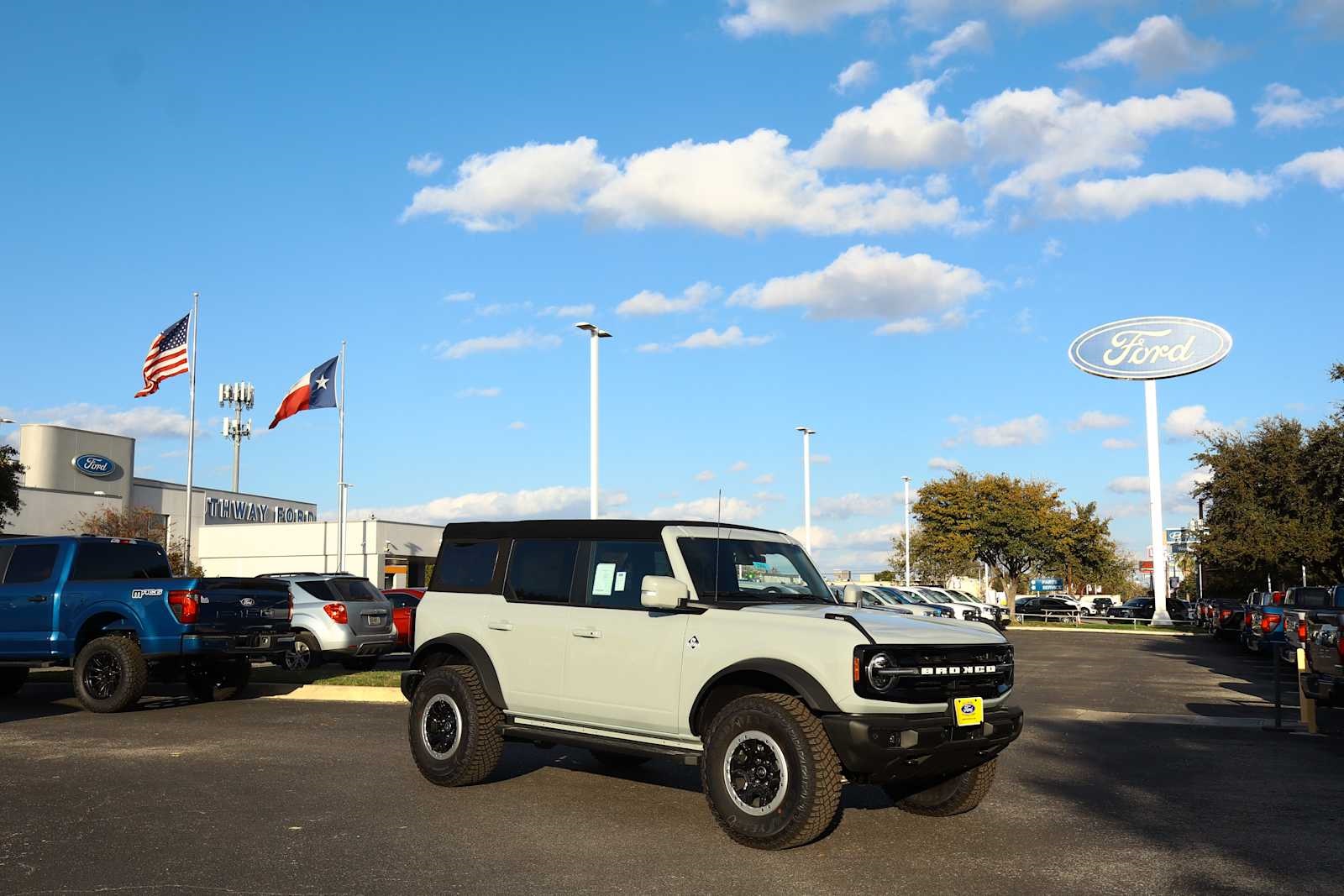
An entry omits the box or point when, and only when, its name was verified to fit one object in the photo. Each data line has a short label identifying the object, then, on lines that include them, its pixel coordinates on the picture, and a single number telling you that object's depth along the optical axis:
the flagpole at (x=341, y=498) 46.84
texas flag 38.56
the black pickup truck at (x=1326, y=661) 11.93
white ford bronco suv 7.11
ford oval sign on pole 55.97
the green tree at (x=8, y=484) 36.28
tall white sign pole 57.06
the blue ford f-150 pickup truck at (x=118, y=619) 13.98
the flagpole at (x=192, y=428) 34.94
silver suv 19.00
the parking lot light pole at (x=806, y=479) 51.60
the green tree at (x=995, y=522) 64.81
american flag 34.84
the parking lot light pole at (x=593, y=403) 27.08
